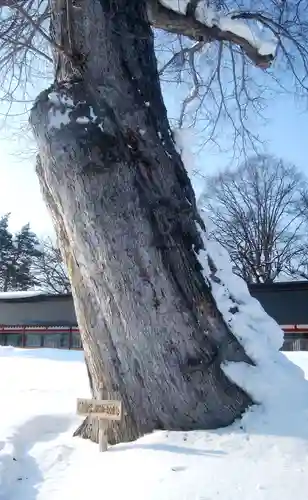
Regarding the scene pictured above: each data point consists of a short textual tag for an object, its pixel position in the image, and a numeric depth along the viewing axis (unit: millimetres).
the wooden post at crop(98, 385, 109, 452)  3332
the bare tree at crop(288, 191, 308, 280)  28609
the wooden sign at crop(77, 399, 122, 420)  3306
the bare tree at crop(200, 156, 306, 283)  28750
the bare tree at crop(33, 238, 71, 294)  37125
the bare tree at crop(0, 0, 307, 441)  3410
